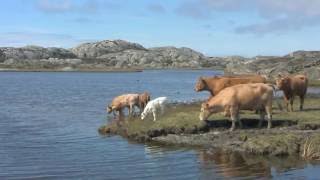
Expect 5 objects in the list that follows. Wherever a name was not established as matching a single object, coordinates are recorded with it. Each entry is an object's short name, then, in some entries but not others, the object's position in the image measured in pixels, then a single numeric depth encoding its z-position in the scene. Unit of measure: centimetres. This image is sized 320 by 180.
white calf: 3203
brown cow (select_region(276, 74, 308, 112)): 3488
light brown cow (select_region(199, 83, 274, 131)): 2719
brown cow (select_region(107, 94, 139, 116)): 3666
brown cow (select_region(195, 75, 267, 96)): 3444
